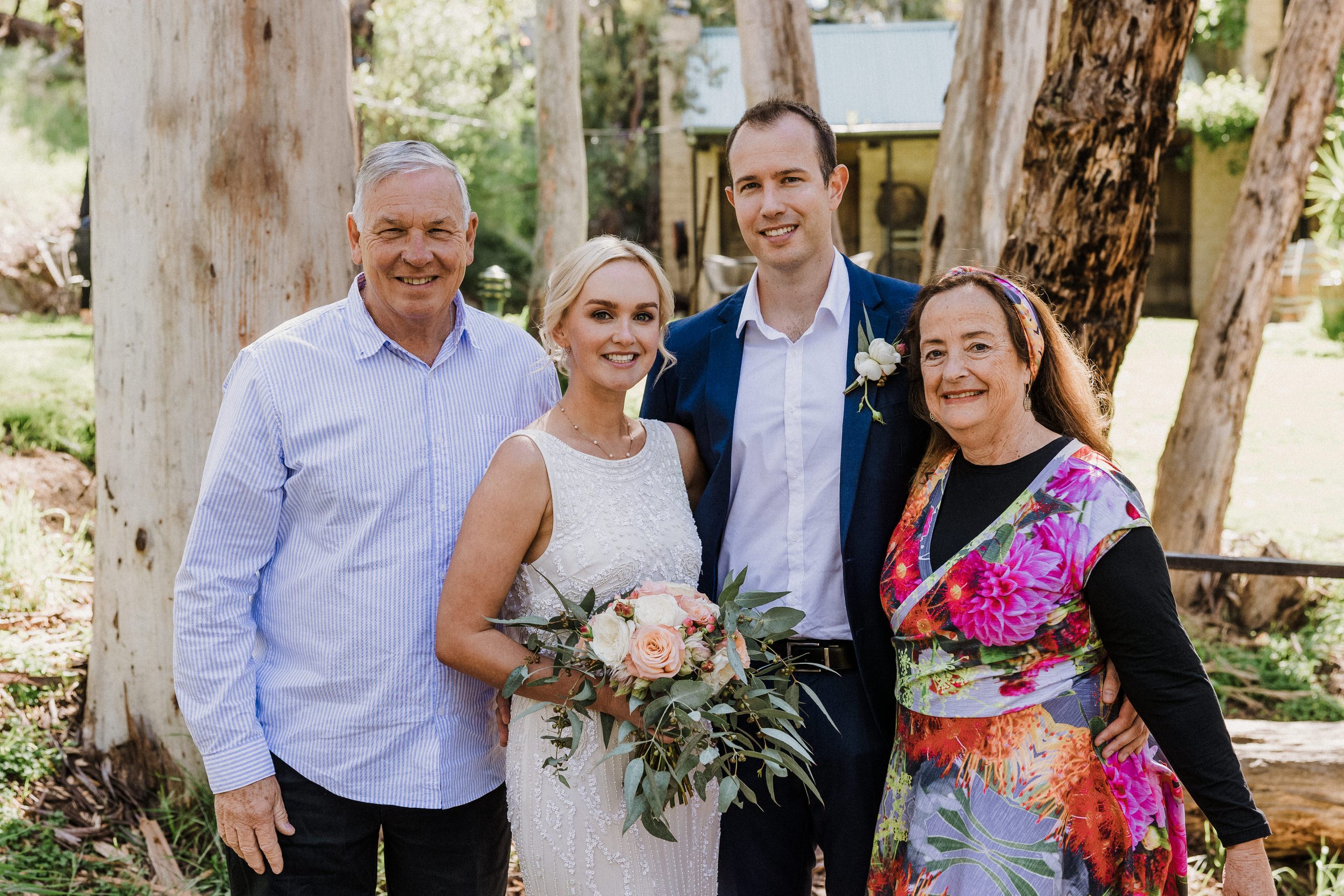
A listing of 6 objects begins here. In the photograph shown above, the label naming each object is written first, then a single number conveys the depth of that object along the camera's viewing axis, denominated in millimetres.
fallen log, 4434
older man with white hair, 2539
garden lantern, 12102
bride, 2512
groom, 2863
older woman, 2326
